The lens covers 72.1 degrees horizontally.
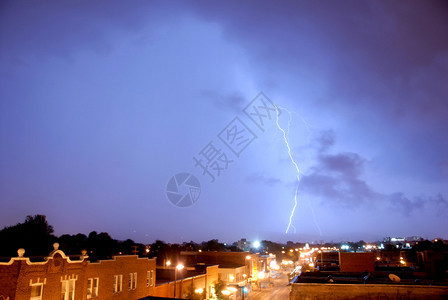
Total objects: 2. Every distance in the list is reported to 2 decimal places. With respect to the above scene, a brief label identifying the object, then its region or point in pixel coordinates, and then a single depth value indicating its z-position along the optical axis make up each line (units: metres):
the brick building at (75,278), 18.25
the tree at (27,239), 43.09
